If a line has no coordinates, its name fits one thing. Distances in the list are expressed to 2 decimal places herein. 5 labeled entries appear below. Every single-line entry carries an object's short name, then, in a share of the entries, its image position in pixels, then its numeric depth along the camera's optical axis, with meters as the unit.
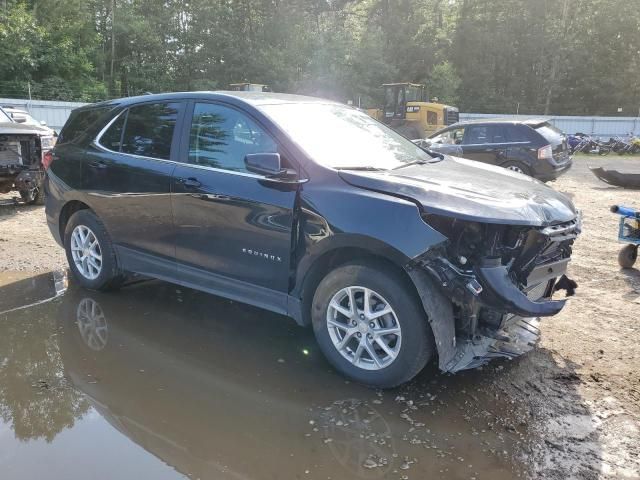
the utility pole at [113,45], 35.19
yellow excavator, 23.38
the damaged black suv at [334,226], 3.24
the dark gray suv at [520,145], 12.16
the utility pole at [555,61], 43.50
